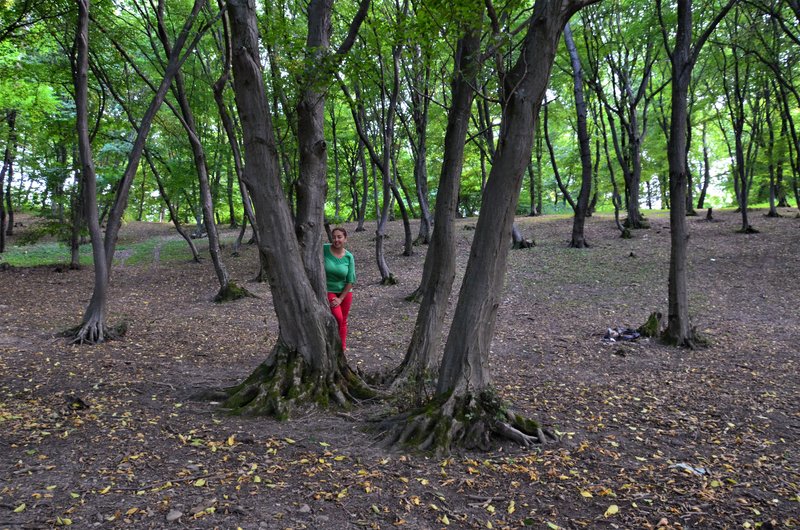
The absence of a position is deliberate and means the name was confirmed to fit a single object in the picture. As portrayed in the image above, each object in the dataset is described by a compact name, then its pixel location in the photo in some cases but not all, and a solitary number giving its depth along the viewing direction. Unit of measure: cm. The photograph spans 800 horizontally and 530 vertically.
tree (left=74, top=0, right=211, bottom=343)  735
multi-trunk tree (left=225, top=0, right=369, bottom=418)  448
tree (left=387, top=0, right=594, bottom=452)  360
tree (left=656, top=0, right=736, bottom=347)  701
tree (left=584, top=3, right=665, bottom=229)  1402
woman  561
